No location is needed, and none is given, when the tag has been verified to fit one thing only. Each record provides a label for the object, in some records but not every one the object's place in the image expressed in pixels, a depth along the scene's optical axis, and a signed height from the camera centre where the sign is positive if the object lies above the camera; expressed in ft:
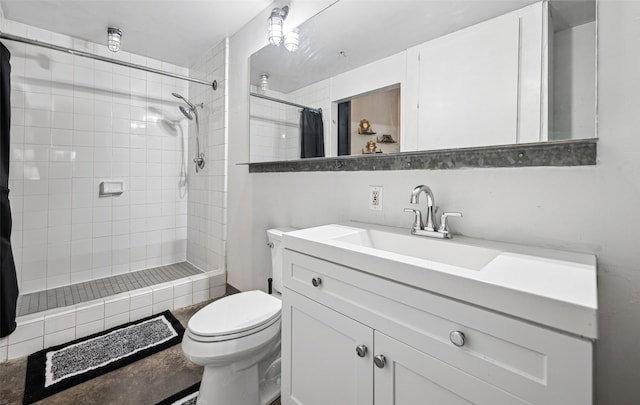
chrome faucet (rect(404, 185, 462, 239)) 3.25 -0.23
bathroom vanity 1.69 -0.92
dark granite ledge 2.61 +0.54
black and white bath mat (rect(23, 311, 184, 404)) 4.61 -2.96
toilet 3.75 -2.02
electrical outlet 4.18 +0.06
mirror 2.75 +1.65
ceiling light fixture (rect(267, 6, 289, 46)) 5.40 +3.42
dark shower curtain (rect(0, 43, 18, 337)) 5.04 -0.53
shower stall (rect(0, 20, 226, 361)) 6.86 +0.31
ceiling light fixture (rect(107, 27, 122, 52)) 7.07 +4.10
